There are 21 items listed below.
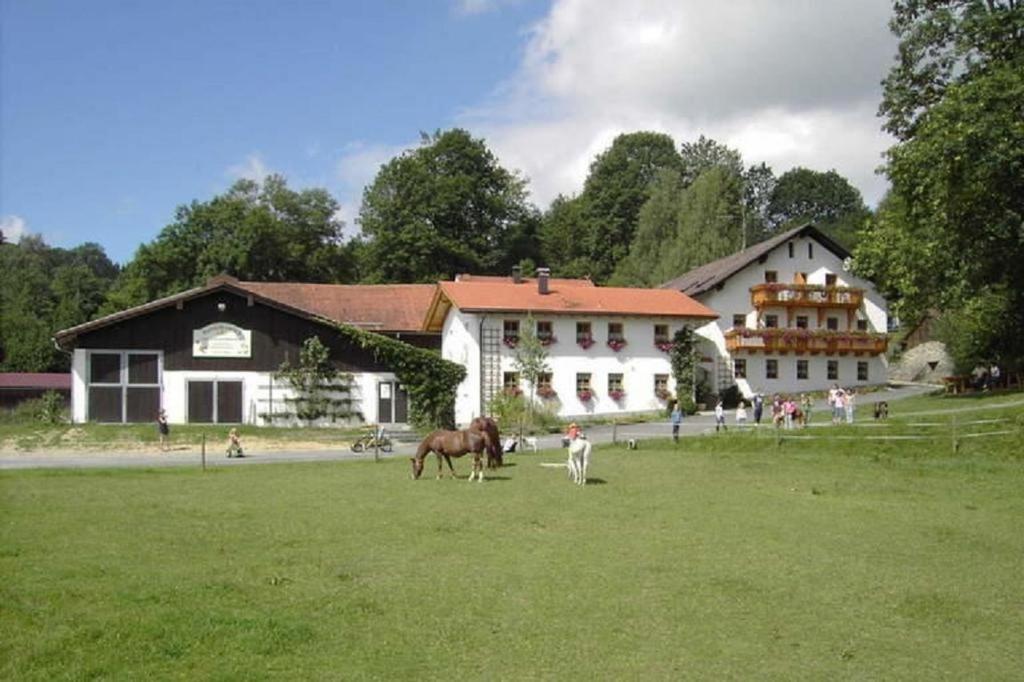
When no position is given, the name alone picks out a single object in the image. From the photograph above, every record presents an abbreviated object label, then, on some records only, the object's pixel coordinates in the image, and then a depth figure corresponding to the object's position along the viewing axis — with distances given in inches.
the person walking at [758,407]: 1584.8
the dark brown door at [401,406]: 1897.1
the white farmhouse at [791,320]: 2186.3
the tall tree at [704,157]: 3750.0
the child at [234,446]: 1389.0
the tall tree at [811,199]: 4232.3
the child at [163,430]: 1518.2
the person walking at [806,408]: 1492.7
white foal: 920.9
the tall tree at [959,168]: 1365.7
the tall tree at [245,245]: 3024.1
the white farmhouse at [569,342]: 1924.2
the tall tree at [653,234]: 3088.1
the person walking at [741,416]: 1590.8
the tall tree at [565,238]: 3690.9
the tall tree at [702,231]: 2947.8
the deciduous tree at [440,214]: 3230.8
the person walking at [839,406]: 1494.8
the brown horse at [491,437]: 1072.8
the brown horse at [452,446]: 975.6
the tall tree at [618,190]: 3663.9
